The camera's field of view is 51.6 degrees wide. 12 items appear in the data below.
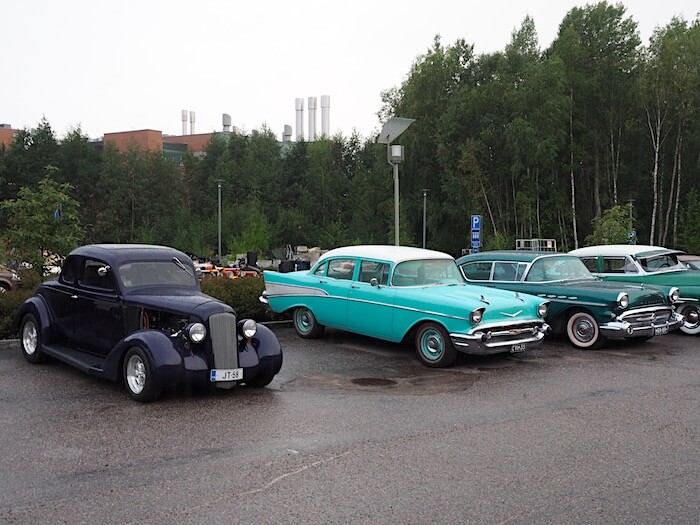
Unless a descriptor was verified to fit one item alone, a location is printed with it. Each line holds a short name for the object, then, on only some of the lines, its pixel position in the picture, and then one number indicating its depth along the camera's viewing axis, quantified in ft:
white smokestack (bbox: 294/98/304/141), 330.34
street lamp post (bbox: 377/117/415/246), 49.65
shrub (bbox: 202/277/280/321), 47.16
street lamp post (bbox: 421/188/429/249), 150.25
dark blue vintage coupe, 25.96
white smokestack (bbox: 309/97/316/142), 322.55
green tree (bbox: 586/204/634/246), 88.22
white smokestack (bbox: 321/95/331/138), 320.64
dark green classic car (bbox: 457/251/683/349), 38.99
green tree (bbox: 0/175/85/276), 54.75
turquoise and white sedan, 33.37
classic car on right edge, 45.52
